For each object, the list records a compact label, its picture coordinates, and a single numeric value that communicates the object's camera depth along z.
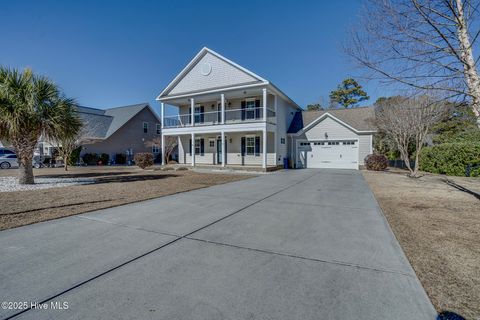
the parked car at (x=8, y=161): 21.49
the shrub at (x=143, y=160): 19.61
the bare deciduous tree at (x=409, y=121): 12.58
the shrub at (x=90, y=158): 26.01
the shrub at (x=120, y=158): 28.66
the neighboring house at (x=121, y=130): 27.34
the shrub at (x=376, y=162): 18.14
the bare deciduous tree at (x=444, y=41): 4.76
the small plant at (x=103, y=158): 27.03
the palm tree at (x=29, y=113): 9.44
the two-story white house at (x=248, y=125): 18.48
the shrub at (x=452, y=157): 14.56
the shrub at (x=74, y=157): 23.77
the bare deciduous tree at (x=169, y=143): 26.16
